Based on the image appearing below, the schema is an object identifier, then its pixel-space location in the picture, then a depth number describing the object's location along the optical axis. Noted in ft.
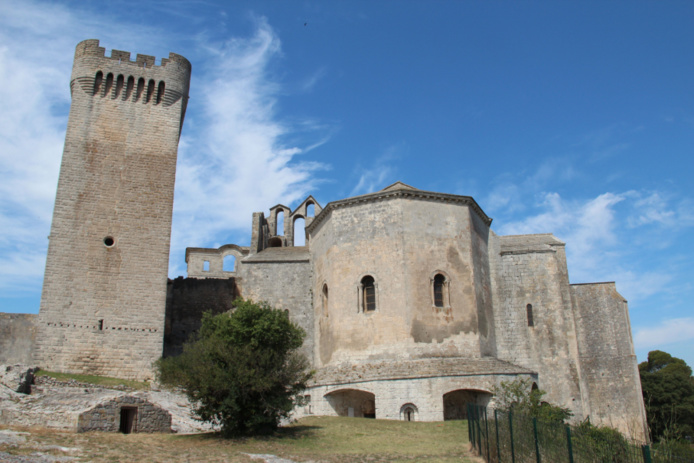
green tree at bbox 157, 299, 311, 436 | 51.97
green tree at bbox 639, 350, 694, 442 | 124.67
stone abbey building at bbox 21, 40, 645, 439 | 71.87
